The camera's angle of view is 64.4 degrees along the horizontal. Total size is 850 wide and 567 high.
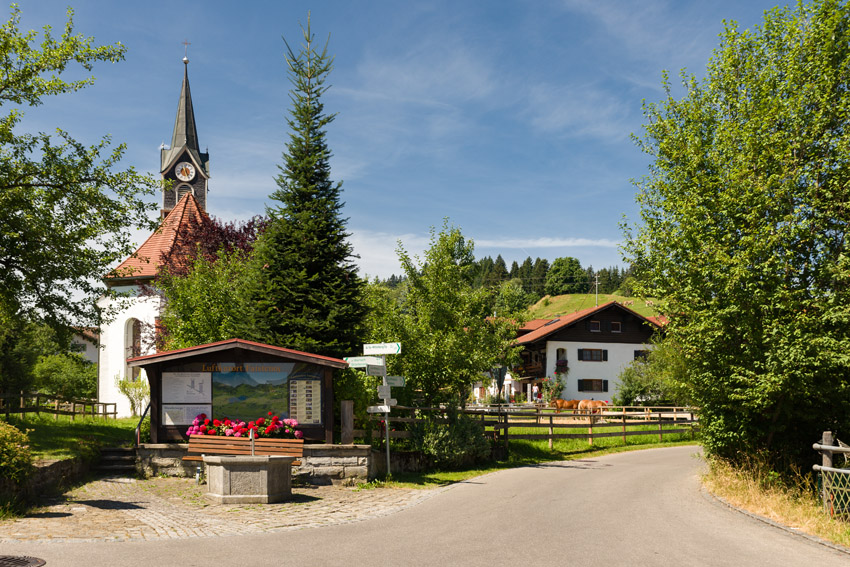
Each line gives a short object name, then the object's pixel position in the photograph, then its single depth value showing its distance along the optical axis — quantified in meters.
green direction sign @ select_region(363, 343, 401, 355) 15.29
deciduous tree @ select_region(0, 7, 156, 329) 16.50
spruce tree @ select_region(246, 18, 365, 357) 19.52
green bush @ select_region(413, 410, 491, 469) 17.53
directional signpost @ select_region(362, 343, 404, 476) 15.38
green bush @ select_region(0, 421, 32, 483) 10.77
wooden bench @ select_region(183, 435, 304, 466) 13.98
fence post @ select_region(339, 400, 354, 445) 15.24
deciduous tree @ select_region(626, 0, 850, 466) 13.22
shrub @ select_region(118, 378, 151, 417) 31.72
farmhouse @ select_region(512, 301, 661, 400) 56.28
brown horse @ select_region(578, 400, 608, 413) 39.59
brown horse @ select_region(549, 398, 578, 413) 43.91
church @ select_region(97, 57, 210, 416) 32.94
